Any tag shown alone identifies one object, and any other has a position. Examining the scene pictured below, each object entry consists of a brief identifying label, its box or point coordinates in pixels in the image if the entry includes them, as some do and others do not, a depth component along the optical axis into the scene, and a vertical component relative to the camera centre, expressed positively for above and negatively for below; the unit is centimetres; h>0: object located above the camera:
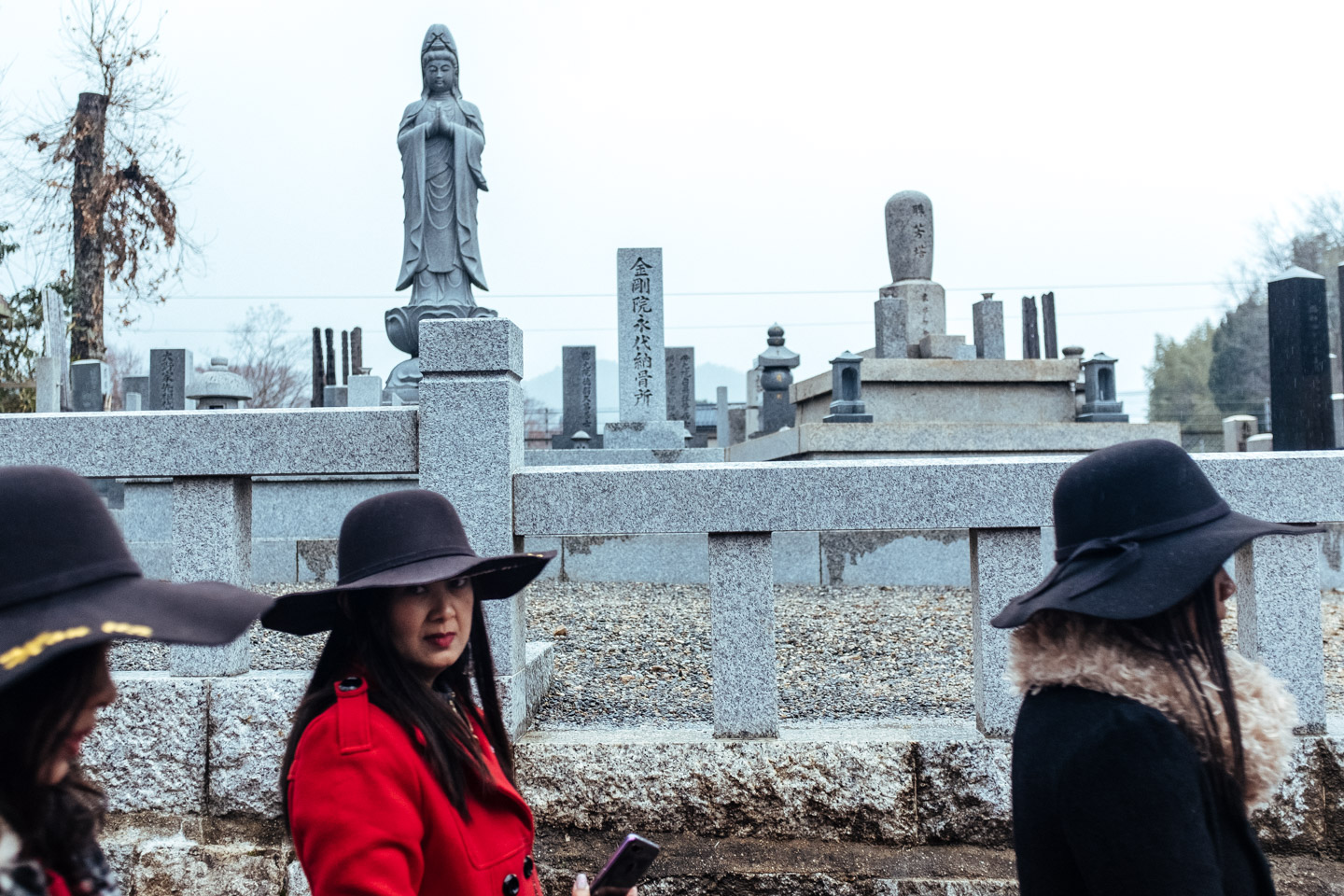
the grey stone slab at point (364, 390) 1260 +98
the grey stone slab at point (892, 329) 1250 +160
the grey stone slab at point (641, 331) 1130 +147
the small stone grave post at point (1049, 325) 2339 +302
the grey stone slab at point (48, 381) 1154 +107
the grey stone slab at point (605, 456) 1029 +10
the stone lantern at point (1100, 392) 1105 +70
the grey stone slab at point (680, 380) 1931 +160
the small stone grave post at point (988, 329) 1308 +166
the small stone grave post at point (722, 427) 2115 +80
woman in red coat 156 -43
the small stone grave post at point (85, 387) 1206 +104
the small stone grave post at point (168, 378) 1456 +137
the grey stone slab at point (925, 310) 1298 +189
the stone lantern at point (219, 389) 1124 +92
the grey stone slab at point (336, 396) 1468 +108
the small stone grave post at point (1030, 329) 2369 +300
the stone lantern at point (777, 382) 1648 +135
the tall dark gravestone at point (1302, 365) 602 +52
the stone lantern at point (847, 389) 1023 +73
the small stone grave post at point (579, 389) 1781 +135
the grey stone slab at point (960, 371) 1102 +95
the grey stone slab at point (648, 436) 1134 +33
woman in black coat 132 -34
